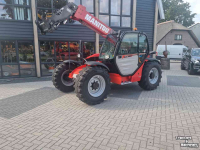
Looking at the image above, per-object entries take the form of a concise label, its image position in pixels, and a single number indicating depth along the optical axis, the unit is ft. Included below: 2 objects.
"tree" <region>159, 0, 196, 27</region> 145.28
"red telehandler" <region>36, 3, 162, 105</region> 15.72
